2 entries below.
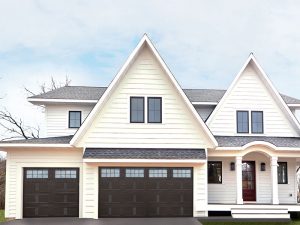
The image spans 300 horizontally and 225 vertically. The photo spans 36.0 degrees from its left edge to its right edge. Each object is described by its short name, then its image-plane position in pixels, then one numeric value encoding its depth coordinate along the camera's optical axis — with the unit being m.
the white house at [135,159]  21.14
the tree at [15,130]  36.81
